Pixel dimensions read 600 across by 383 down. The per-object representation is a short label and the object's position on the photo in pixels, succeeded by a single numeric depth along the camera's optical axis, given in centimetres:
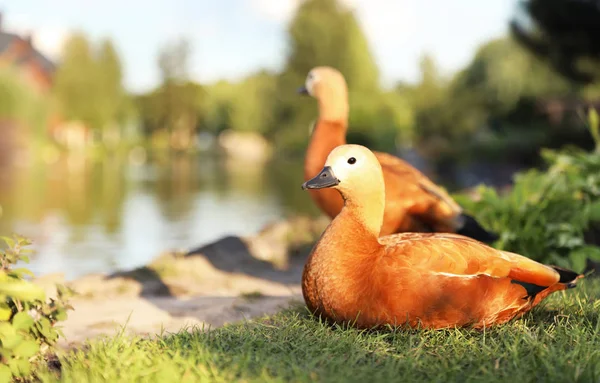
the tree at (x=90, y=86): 6069
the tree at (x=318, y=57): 5506
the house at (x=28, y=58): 4516
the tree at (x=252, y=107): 8015
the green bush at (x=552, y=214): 671
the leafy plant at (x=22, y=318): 337
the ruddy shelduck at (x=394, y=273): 379
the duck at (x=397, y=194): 548
